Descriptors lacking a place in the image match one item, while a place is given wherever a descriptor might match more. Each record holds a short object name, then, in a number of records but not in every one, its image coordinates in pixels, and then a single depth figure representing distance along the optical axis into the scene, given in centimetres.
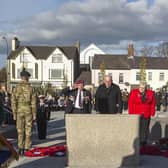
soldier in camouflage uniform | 1077
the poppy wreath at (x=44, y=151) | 1062
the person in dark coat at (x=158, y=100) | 3359
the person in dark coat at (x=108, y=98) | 1120
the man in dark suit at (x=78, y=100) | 1146
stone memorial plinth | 903
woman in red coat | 1198
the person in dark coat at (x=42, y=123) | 1413
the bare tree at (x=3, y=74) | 10710
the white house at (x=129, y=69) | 8388
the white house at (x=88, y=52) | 11331
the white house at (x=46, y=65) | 8481
